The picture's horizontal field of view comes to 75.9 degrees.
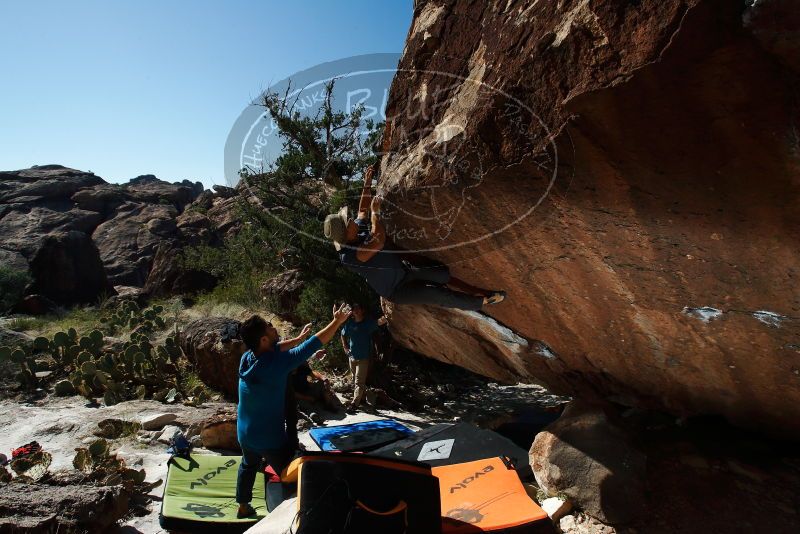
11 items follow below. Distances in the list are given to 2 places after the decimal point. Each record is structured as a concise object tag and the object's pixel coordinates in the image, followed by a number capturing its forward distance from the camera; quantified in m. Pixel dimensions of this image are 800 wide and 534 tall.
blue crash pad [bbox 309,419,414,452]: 5.14
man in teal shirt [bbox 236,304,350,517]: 3.17
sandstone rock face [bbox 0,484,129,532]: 3.08
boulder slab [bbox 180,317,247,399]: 7.27
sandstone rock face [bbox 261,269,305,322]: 11.75
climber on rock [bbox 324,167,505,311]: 3.71
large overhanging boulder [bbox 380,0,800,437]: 1.93
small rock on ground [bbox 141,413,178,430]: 5.85
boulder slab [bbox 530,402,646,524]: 3.17
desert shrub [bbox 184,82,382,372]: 9.62
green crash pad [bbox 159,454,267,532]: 3.53
